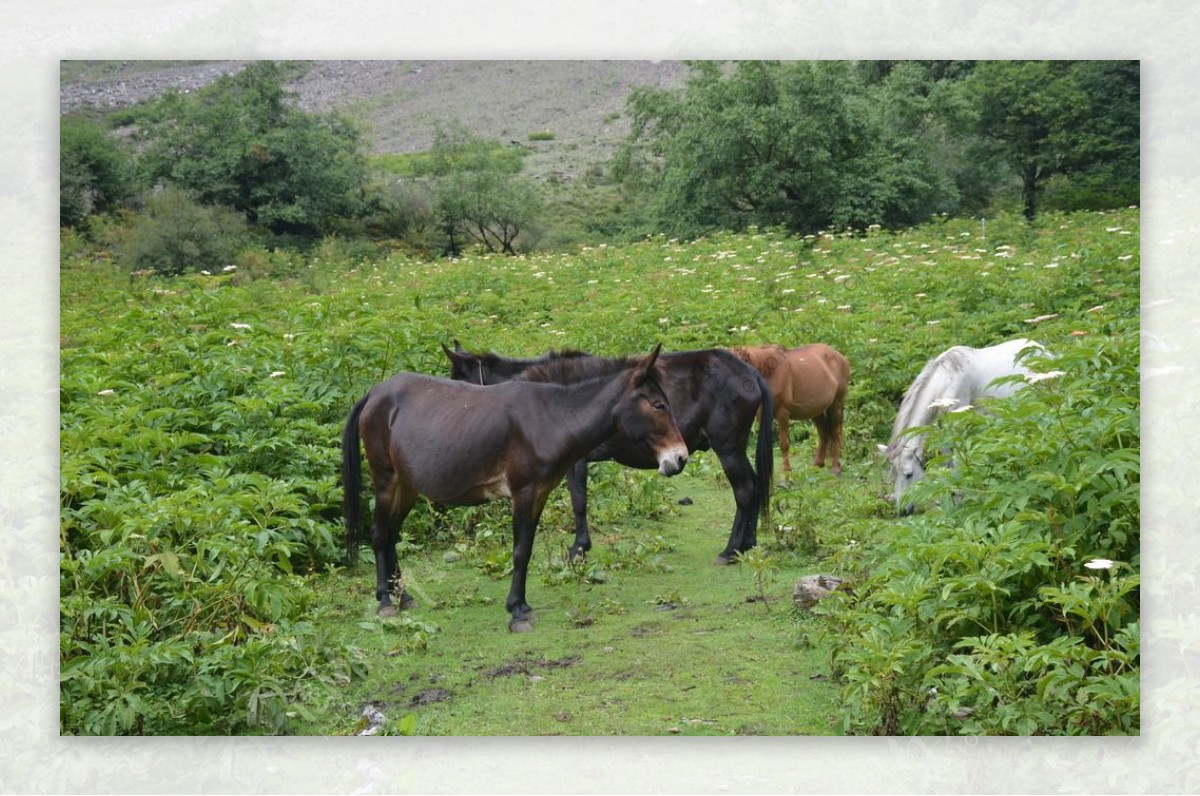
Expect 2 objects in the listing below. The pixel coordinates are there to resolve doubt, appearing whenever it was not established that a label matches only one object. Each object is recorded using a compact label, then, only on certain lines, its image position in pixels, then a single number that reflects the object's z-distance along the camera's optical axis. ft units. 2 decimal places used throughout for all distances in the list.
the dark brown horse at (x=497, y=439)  19.01
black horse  21.25
